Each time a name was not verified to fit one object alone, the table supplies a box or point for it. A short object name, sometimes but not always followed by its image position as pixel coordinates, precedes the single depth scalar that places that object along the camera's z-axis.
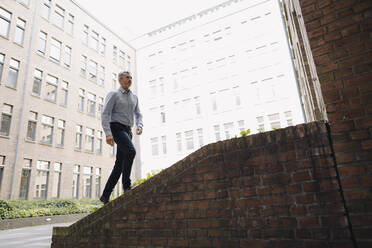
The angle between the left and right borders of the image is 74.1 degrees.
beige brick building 16.52
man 3.73
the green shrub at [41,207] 12.55
